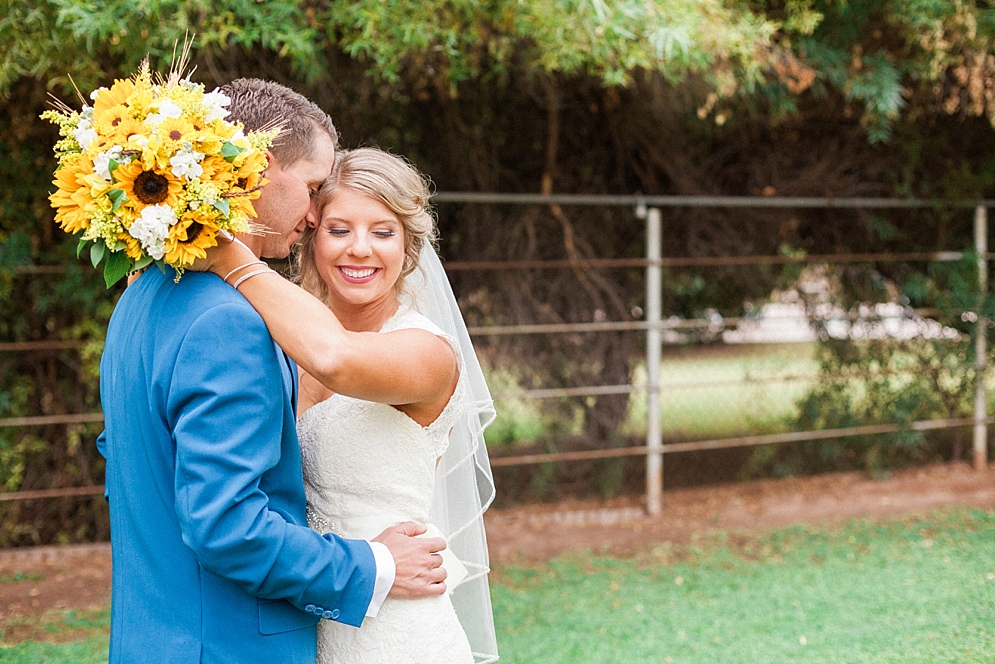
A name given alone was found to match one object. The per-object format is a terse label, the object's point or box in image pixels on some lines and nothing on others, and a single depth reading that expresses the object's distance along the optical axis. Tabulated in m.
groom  1.39
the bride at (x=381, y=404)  1.83
